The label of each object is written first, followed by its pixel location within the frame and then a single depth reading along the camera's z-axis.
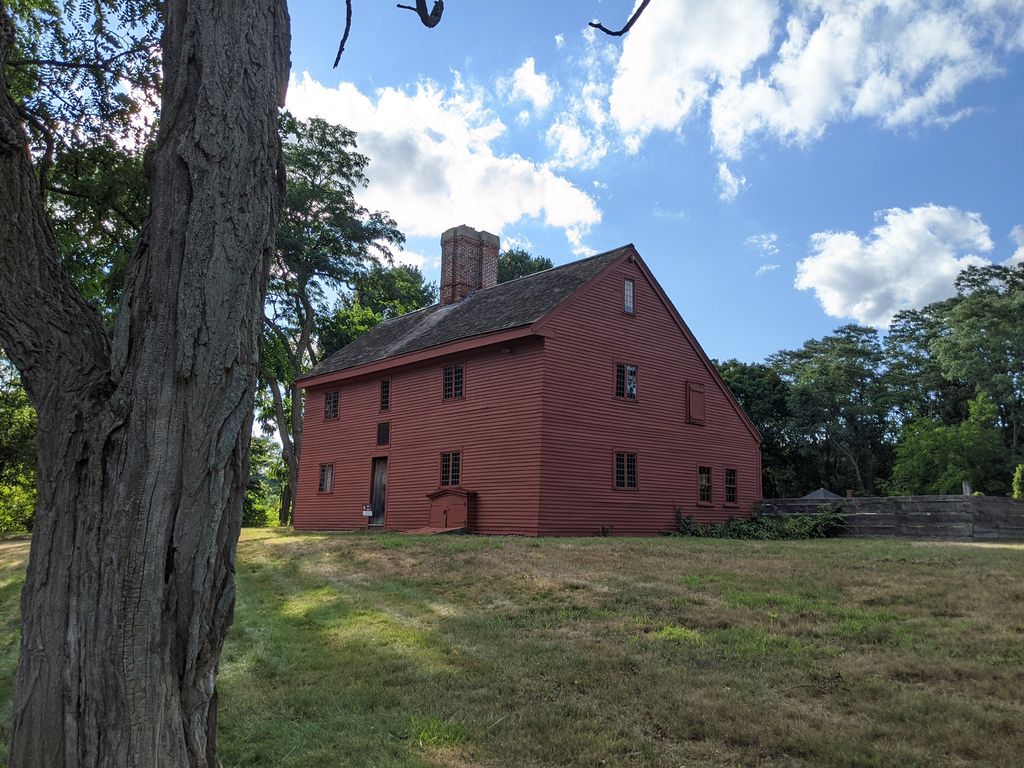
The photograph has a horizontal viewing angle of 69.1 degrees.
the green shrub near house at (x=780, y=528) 20.97
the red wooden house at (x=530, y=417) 18.42
